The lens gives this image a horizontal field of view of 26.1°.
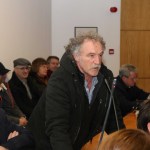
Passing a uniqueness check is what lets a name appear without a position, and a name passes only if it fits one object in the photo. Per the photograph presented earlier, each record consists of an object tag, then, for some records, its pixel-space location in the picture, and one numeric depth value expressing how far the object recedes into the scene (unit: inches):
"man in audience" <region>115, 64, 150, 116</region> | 176.3
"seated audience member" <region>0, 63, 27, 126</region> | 158.3
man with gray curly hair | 73.3
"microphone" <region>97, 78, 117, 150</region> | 79.6
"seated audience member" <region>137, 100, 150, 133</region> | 70.5
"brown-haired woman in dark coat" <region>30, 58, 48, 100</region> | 197.3
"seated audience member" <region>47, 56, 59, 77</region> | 241.1
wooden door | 276.1
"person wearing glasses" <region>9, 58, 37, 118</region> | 180.4
